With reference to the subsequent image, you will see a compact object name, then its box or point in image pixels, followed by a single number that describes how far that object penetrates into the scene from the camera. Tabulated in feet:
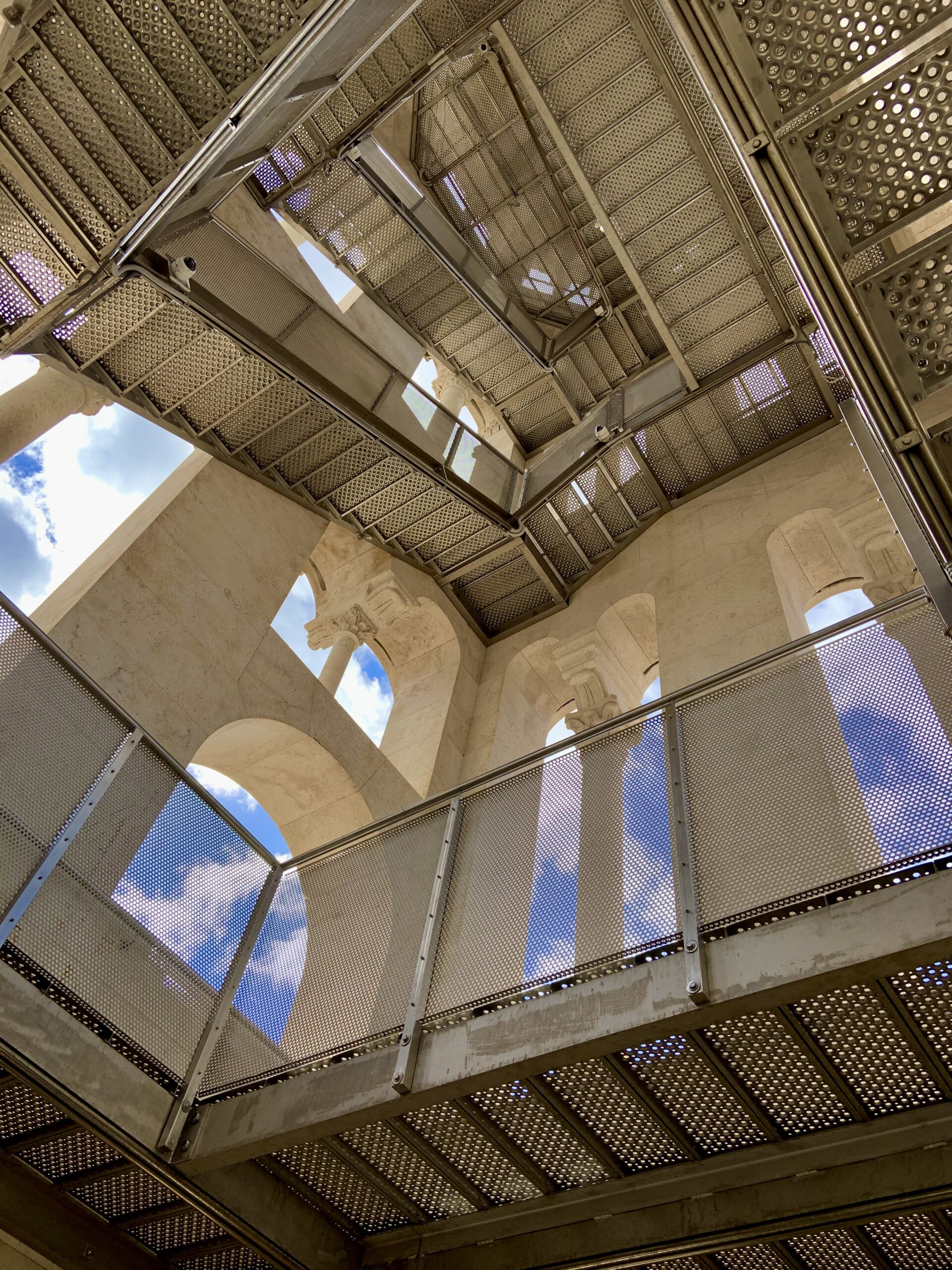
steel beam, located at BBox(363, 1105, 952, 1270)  18.24
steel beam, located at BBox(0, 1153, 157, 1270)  21.81
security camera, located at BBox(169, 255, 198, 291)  32.94
